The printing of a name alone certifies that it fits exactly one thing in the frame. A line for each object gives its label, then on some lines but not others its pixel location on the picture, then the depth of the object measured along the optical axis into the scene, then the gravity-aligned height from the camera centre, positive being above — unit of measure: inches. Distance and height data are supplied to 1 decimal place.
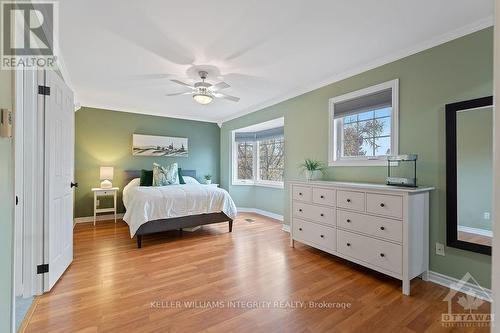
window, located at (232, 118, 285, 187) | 210.8 +10.4
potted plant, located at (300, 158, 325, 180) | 136.8 -1.8
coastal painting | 206.1 +17.8
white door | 85.4 -4.8
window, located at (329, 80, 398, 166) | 110.5 +21.0
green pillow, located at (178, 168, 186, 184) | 197.0 -12.3
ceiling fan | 122.3 +40.8
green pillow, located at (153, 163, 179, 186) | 179.0 -7.7
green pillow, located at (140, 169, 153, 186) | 183.0 -10.0
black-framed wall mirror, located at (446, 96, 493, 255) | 82.0 -2.7
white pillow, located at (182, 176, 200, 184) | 204.8 -12.9
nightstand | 177.2 -22.5
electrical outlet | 92.1 -32.5
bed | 130.0 -25.5
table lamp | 183.6 -8.6
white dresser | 85.9 -24.6
